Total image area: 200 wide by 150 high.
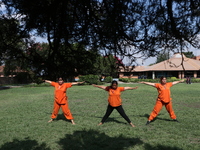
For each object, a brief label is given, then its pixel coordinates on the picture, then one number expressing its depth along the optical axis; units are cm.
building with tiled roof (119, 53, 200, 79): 3928
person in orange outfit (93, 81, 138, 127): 639
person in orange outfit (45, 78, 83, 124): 692
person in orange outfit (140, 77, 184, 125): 689
